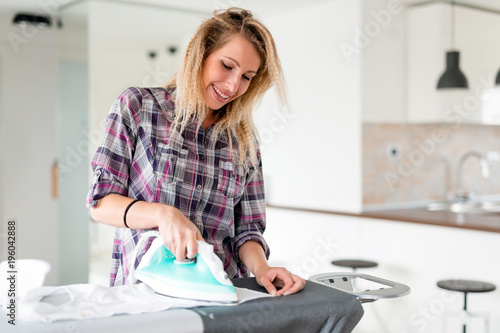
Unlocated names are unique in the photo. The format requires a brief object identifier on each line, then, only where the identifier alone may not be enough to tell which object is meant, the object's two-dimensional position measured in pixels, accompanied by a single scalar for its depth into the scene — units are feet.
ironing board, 3.19
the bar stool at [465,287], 8.45
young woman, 4.30
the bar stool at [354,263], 10.26
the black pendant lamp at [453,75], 10.97
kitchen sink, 11.92
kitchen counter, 9.36
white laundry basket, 4.29
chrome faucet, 12.50
